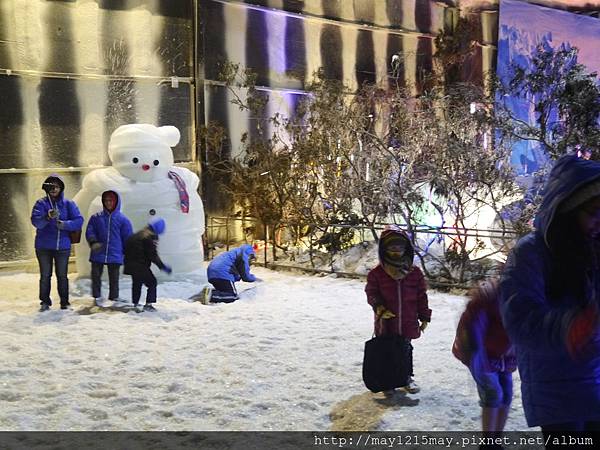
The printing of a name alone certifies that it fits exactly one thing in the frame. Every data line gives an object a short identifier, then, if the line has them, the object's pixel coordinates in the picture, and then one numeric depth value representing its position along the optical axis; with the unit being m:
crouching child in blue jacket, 7.83
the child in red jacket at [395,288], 4.68
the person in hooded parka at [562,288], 2.20
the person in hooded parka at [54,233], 7.20
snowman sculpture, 8.66
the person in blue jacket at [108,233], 7.50
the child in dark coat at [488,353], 2.86
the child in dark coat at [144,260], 7.21
